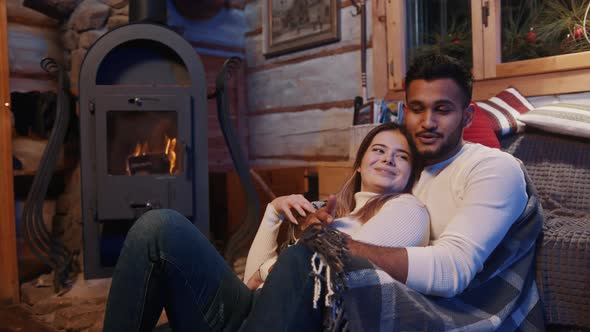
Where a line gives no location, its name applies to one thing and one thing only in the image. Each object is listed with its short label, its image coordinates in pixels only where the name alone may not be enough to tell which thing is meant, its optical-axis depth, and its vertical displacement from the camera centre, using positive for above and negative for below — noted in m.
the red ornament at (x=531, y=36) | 2.31 +0.55
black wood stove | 2.41 +0.17
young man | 1.09 -0.18
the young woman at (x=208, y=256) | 1.27 -0.22
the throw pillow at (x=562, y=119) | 1.77 +0.15
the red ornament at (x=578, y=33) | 2.12 +0.52
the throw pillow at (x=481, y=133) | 1.83 +0.10
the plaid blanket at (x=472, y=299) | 1.04 -0.30
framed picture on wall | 3.17 +0.91
